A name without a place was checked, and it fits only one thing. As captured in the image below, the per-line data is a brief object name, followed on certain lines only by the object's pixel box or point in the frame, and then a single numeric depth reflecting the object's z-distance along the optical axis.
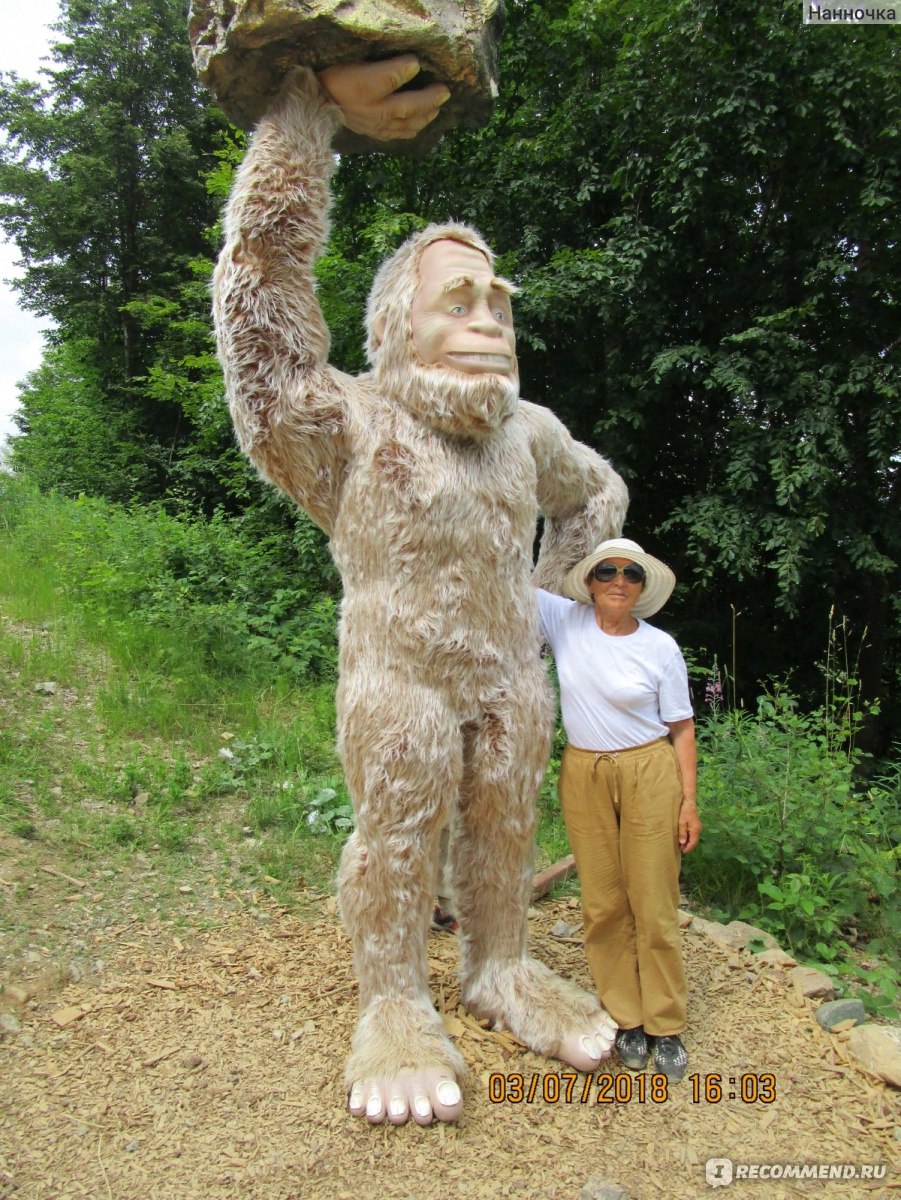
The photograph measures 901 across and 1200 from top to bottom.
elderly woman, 2.01
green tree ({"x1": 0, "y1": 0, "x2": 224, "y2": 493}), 12.35
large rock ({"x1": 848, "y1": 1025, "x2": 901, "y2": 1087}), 2.12
